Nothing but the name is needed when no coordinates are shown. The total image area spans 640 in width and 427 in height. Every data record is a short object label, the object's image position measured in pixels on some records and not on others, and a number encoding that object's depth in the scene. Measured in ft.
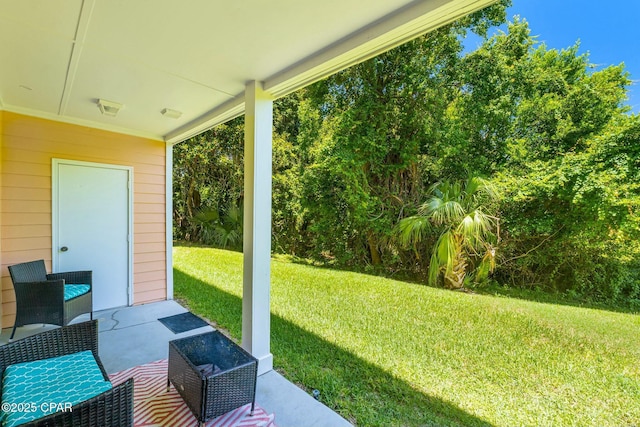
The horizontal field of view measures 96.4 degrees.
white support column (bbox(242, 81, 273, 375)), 7.93
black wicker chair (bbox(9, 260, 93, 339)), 9.42
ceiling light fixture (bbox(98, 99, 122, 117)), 9.67
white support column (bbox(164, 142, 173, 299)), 14.76
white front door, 11.74
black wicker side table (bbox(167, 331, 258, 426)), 5.67
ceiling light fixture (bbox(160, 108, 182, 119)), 10.46
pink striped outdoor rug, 6.16
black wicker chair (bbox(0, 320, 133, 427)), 3.74
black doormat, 11.33
